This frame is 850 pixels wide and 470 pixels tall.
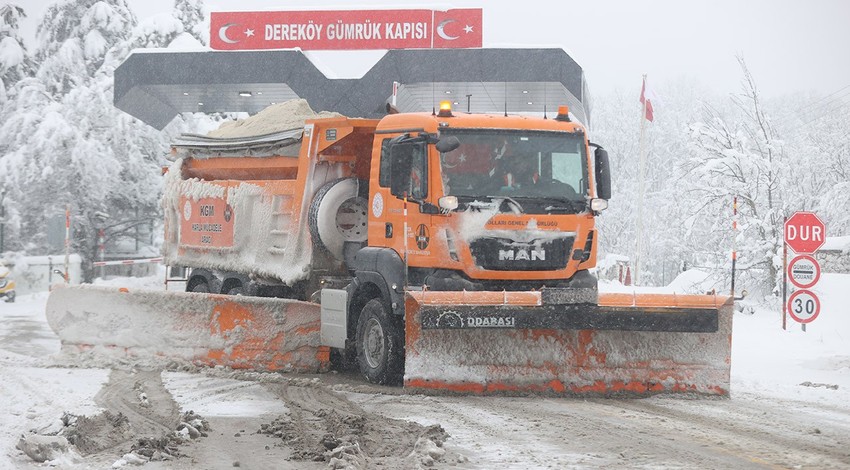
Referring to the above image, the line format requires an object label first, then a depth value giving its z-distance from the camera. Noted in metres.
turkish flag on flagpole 31.77
